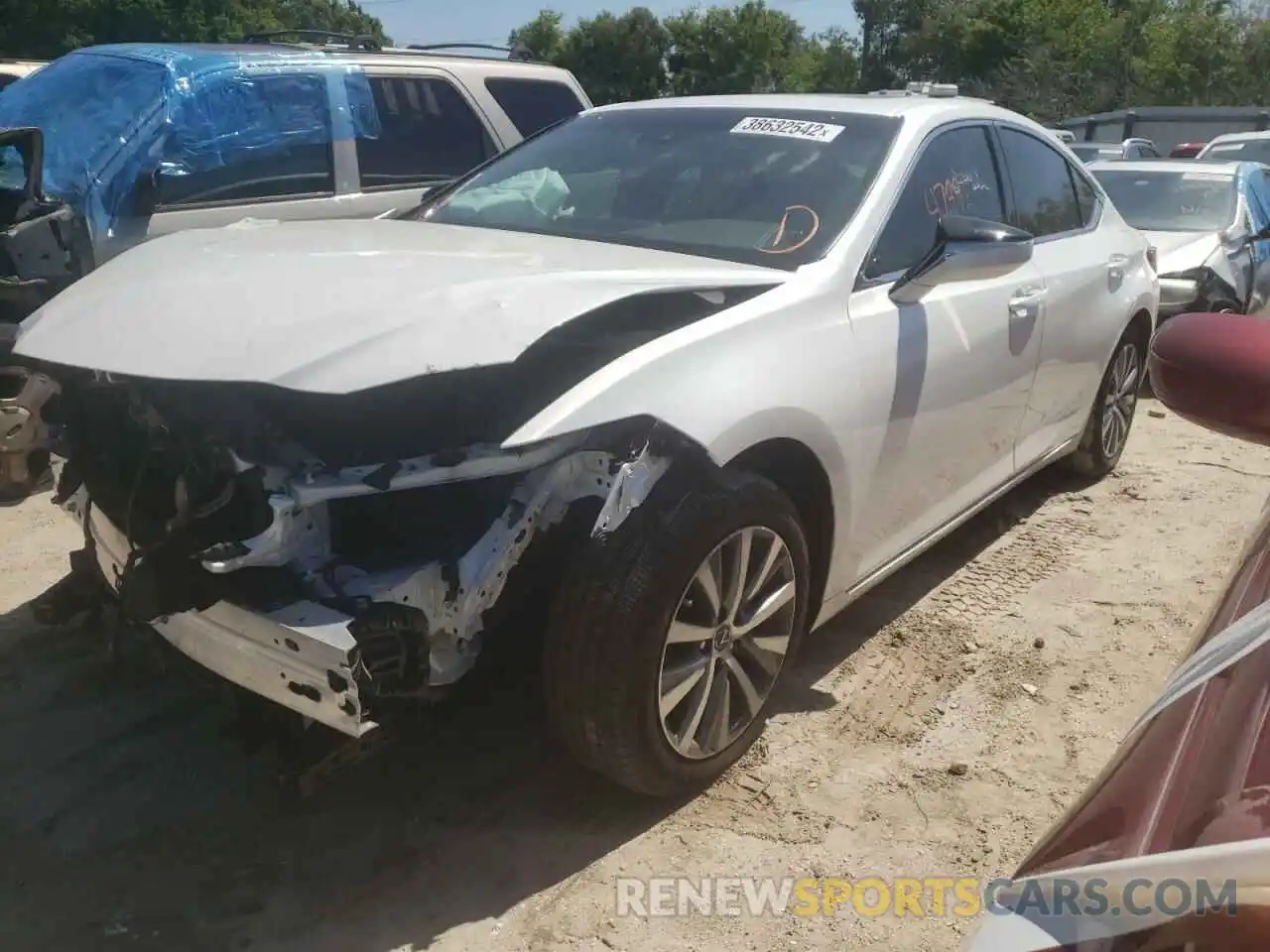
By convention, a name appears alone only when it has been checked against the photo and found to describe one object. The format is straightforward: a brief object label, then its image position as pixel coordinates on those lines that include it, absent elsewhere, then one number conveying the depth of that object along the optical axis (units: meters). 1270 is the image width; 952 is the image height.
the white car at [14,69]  8.13
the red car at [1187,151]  19.23
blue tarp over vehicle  5.02
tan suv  4.75
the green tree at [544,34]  61.84
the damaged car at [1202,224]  7.79
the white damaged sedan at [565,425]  2.26
